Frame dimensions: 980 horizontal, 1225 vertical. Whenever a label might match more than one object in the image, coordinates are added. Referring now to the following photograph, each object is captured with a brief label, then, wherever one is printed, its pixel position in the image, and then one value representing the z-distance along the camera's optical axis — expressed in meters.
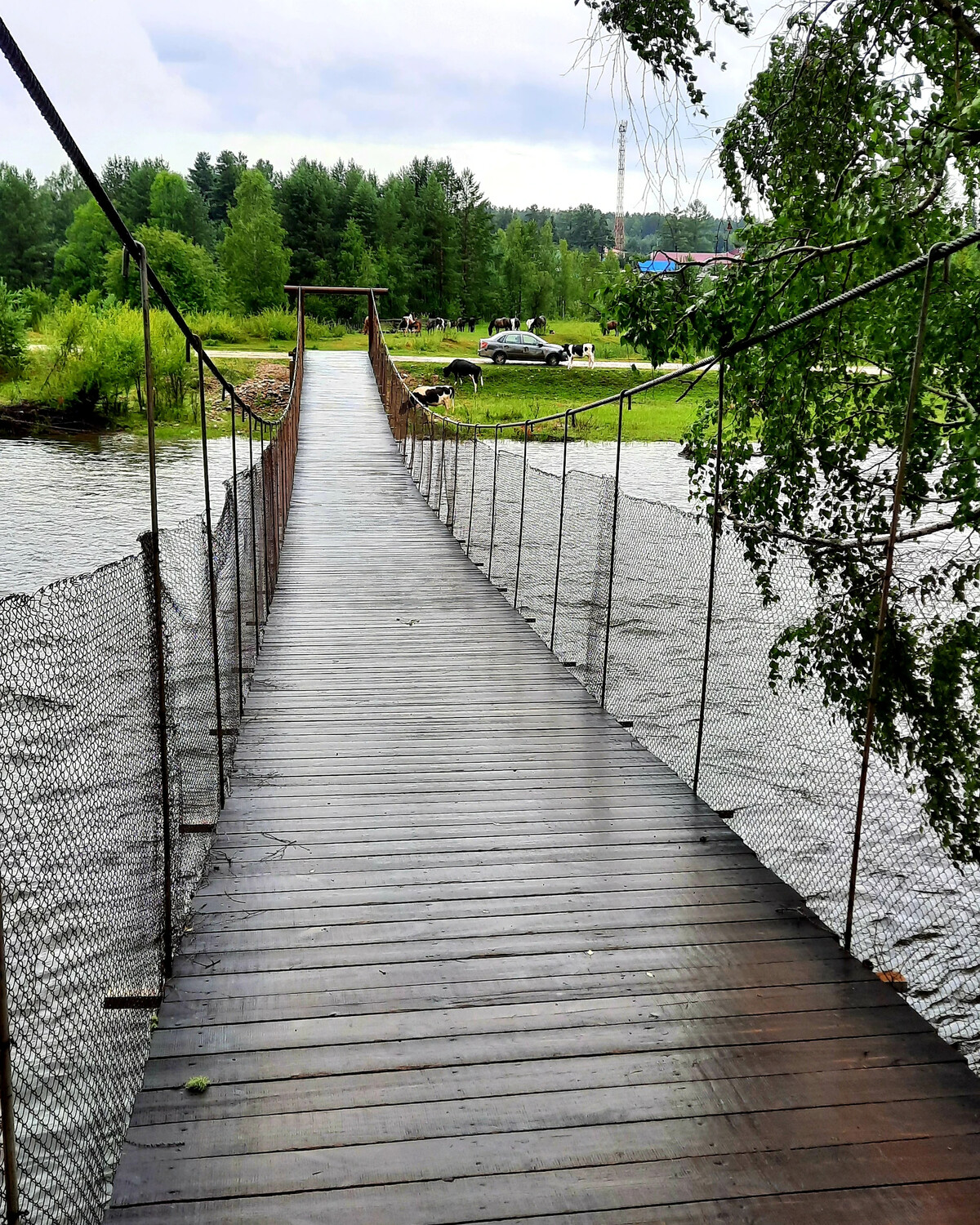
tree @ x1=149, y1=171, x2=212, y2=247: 57.97
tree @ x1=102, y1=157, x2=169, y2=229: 60.50
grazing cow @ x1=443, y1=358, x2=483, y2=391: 28.27
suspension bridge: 1.93
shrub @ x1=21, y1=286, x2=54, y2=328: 36.72
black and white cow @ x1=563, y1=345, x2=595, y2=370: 33.12
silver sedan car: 32.03
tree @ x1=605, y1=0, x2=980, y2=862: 3.42
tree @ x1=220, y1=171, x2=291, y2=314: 49.97
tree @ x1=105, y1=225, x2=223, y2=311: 41.06
